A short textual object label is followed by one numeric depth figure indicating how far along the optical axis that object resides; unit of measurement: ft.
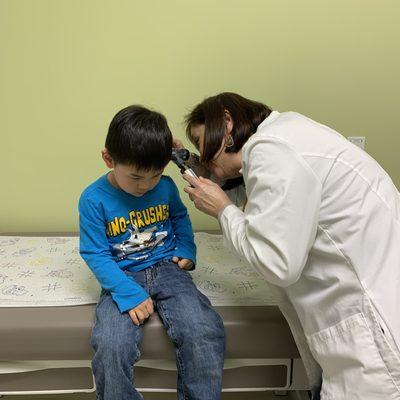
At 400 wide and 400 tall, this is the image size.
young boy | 3.70
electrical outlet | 6.10
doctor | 3.04
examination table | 3.96
